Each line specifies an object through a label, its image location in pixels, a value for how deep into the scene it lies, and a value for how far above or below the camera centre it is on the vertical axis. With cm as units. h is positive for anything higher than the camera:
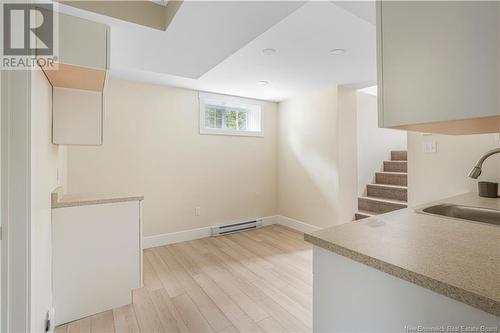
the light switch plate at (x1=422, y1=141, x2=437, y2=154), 224 +18
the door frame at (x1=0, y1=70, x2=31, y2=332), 113 -15
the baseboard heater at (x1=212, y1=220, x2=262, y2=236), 379 -100
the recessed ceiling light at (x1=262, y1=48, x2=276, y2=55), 229 +112
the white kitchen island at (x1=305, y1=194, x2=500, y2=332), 59 -30
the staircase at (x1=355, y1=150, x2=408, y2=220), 364 -40
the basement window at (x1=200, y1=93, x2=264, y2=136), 380 +88
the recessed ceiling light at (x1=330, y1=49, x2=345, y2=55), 230 +112
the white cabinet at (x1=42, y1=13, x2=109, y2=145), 159 +68
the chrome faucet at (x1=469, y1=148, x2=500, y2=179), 134 -2
